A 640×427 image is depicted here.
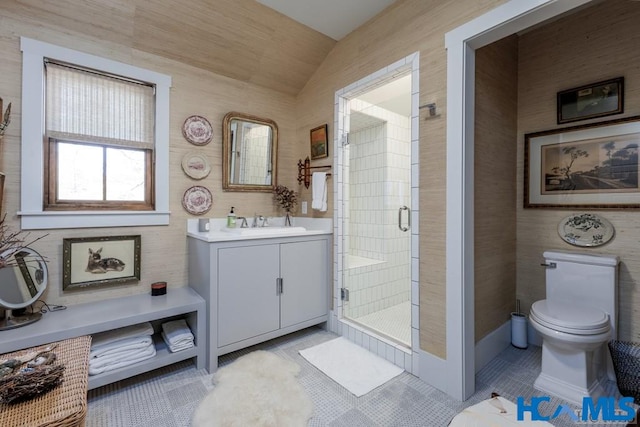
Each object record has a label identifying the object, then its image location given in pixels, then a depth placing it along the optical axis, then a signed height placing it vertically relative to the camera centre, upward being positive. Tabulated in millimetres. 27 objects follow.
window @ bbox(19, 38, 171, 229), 1886 +541
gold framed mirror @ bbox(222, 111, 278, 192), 2676 +612
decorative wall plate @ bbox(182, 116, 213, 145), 2465 +746
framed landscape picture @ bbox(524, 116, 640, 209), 1964 +373
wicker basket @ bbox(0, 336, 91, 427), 996 -734
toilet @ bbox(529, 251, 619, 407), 1683 -670
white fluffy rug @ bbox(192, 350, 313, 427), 1530 -1126
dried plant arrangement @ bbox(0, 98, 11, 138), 1677 +561
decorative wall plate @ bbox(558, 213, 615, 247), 2049 -119
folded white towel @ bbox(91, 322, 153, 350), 1805 -818
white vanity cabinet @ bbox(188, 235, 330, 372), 2031 -591
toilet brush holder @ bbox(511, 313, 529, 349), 2344 -989
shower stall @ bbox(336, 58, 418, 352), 2561 +46
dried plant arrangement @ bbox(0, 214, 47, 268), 1729 -163
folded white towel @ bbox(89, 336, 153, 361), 1730 -864
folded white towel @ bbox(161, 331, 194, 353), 1967 -938
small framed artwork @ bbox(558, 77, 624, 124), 1990 +858
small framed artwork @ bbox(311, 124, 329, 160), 2709 +704
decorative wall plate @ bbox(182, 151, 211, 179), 2451 +431
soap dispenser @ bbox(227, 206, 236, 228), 2562 -63
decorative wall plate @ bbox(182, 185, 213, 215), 2471 +119
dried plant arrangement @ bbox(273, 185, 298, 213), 2953 +174
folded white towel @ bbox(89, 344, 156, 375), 1685 -934
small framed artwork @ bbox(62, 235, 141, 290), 2002 -360
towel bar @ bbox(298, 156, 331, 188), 2936 +447
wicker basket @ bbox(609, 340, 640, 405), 1647 -925
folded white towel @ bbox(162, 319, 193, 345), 1989 -879
